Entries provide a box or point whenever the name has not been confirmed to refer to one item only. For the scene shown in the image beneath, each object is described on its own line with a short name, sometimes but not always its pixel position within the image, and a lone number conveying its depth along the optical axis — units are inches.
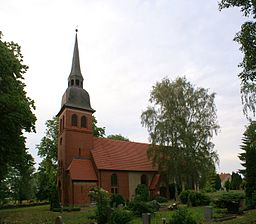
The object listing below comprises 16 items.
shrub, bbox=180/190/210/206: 1112.8
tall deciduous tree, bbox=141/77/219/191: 1315.2
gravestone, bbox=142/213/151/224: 589.0
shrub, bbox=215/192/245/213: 840.3
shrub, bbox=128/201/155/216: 858.8
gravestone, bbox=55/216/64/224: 566.3
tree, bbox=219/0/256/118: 422.0
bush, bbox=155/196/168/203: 1365.7
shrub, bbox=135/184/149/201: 1347.7
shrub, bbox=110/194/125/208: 1150.3
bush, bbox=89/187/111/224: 655.8
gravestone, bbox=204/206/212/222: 708.5
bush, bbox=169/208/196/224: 537.6
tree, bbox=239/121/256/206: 977.0
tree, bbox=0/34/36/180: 819.4
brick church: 1414.9
